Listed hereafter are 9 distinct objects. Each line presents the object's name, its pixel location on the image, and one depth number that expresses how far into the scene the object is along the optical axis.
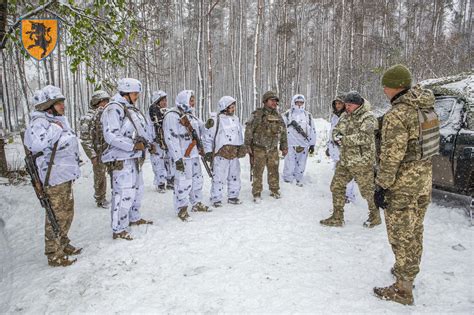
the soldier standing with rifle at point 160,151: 6.52
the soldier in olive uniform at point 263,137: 6.23
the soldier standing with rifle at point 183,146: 5.13
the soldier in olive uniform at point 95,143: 5.82
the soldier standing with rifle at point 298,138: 7.27
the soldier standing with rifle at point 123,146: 4.21
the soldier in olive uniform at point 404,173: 2.81
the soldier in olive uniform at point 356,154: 4.68
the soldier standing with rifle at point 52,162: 3.69
